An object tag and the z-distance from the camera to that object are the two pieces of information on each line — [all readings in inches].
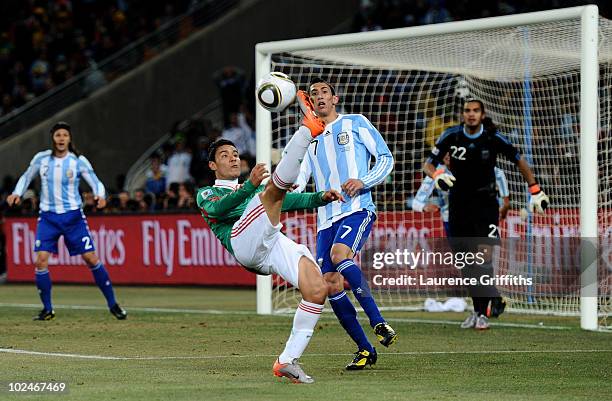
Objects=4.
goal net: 1085.1
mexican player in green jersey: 616.1
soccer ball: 628.1
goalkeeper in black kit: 986.1
